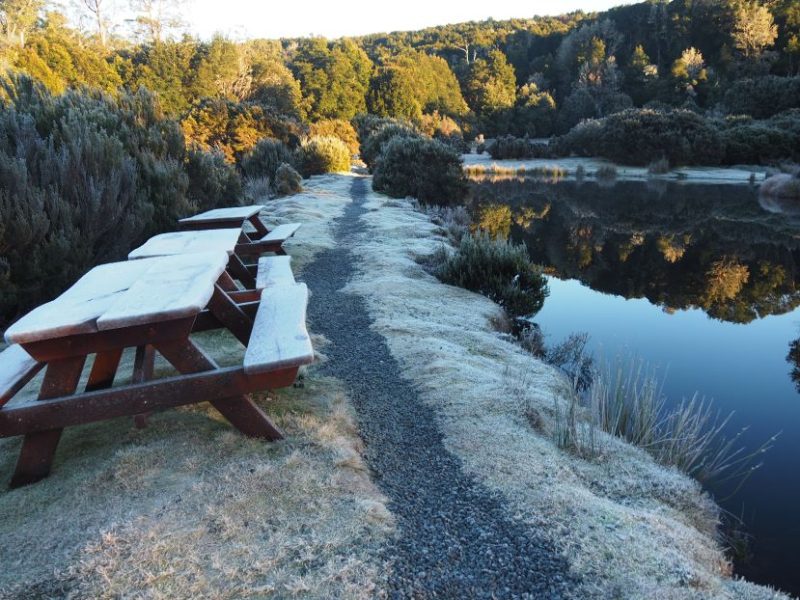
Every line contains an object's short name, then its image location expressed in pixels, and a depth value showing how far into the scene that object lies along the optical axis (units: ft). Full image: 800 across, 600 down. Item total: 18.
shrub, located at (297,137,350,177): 73.97
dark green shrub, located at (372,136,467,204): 55.88
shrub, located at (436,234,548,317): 23.52
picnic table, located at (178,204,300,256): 21.35
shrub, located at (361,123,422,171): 90.33
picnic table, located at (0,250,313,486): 7.77
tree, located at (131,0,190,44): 146.92
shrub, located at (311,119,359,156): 108.13
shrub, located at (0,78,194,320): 16.19
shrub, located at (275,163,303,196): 52.42
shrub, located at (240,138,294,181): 59.57
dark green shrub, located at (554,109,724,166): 96.68
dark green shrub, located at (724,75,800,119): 117.08
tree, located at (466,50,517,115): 192.54
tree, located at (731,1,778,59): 153.48
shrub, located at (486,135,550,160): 127.95
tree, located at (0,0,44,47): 112.47
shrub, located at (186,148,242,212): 30.35
